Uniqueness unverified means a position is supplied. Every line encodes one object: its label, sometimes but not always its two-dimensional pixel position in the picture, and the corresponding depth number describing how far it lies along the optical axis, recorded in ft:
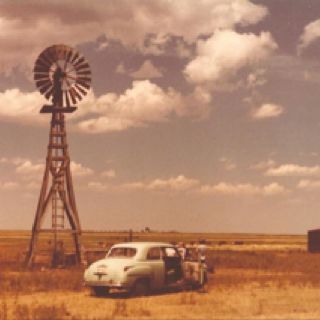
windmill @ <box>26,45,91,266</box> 113.39
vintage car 64.69
